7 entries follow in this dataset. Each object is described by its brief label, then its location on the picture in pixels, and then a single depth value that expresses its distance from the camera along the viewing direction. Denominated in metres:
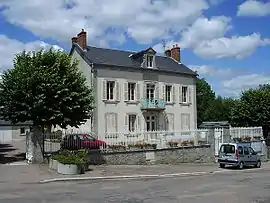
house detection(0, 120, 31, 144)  50.41
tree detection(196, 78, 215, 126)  74.25
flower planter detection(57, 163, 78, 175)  20.77
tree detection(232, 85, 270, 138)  35.41
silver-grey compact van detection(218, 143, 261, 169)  27.22
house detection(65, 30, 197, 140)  36.41
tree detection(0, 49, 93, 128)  22.42
